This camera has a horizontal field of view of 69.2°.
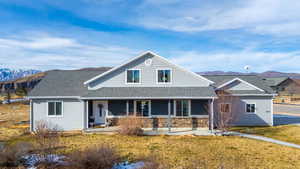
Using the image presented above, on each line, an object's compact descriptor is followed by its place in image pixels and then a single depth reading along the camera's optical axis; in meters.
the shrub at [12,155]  8.83
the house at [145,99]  17.42
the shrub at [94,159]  8.29
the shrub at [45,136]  9.88
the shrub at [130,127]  15.79
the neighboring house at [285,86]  70.84
